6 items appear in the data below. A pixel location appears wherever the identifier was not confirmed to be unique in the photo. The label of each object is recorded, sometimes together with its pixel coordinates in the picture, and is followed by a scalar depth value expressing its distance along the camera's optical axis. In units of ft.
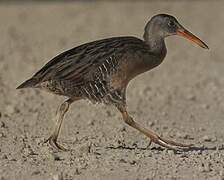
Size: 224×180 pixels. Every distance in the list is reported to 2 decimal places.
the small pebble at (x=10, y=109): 82.71
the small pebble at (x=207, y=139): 71.48
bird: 63.82
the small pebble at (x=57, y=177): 53.67
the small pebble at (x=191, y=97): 95.43
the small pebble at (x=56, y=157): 60.23
